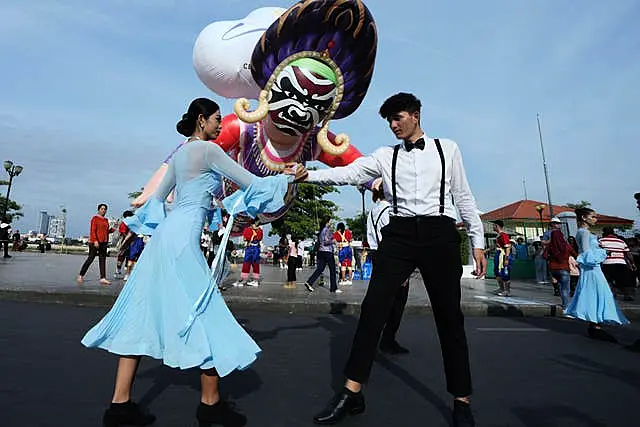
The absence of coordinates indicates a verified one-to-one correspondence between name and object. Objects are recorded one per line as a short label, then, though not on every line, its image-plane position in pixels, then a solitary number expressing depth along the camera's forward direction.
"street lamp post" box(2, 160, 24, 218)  23.17
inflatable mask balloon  6.86
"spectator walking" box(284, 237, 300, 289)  10.67
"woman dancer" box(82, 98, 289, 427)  2.10
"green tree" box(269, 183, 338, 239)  34.78
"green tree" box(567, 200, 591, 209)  54.54
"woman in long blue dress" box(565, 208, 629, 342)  5.25
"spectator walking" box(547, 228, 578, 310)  7.19
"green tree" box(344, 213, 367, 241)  52.65
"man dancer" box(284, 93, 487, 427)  2.44
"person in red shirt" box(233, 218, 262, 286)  10.09
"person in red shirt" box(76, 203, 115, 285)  8.92
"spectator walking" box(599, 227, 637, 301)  7.94
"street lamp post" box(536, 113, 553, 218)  31.15
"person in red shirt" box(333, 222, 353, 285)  11.51
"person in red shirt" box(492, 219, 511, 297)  9.62
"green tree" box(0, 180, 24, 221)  43.00
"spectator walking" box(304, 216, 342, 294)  9.17
